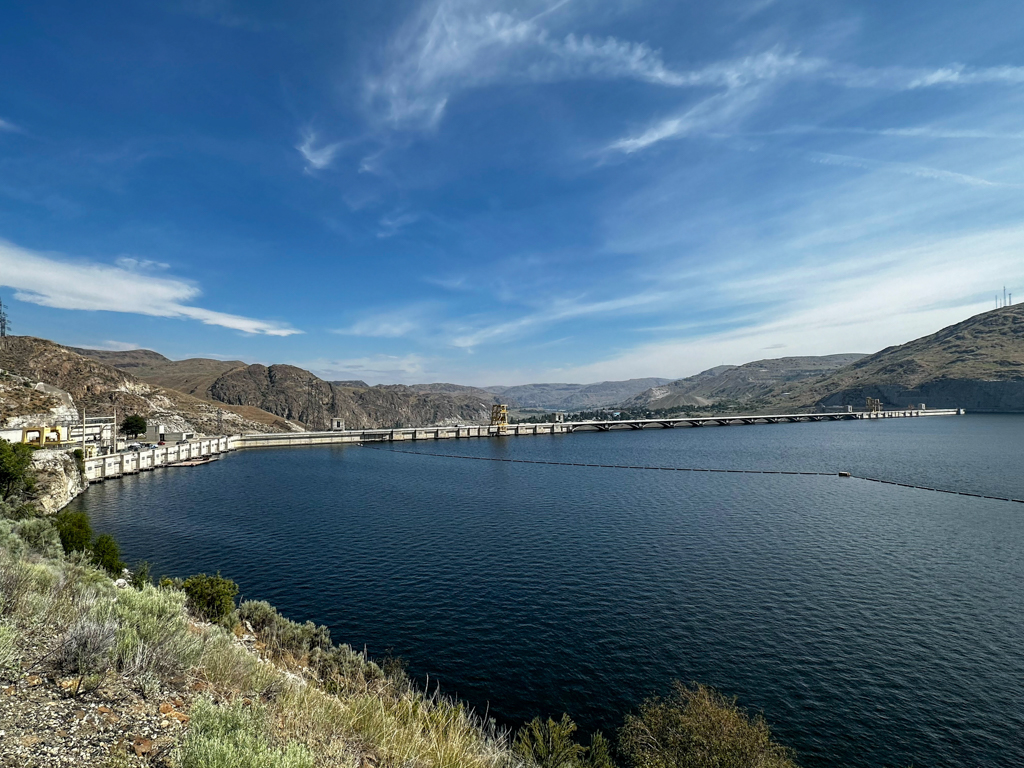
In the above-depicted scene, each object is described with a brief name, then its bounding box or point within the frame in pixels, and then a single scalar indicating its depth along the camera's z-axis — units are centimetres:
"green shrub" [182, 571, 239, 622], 2144
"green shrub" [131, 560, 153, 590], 2325
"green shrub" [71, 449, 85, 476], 6406
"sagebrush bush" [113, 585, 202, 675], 934
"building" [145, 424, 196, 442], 10581
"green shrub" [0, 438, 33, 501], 4356
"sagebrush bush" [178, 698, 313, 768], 648
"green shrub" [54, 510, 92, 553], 2797
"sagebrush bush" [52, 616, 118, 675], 872
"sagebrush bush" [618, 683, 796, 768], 1383
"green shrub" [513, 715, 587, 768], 1373
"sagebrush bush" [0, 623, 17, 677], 801
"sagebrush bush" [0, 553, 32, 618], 1052
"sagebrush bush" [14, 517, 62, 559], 2466
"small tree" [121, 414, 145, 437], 10675
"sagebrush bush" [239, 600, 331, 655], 2066
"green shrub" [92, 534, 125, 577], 2677
